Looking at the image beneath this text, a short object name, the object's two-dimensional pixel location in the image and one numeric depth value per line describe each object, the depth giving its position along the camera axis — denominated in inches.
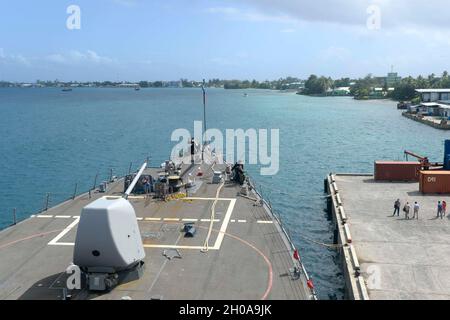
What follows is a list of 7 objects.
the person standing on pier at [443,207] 1527.8
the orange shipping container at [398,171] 2135.8
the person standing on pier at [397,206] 1569.9
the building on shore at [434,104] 6257.9
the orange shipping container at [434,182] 1871.3
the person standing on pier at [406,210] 1531.7
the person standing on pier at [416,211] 1533.7
